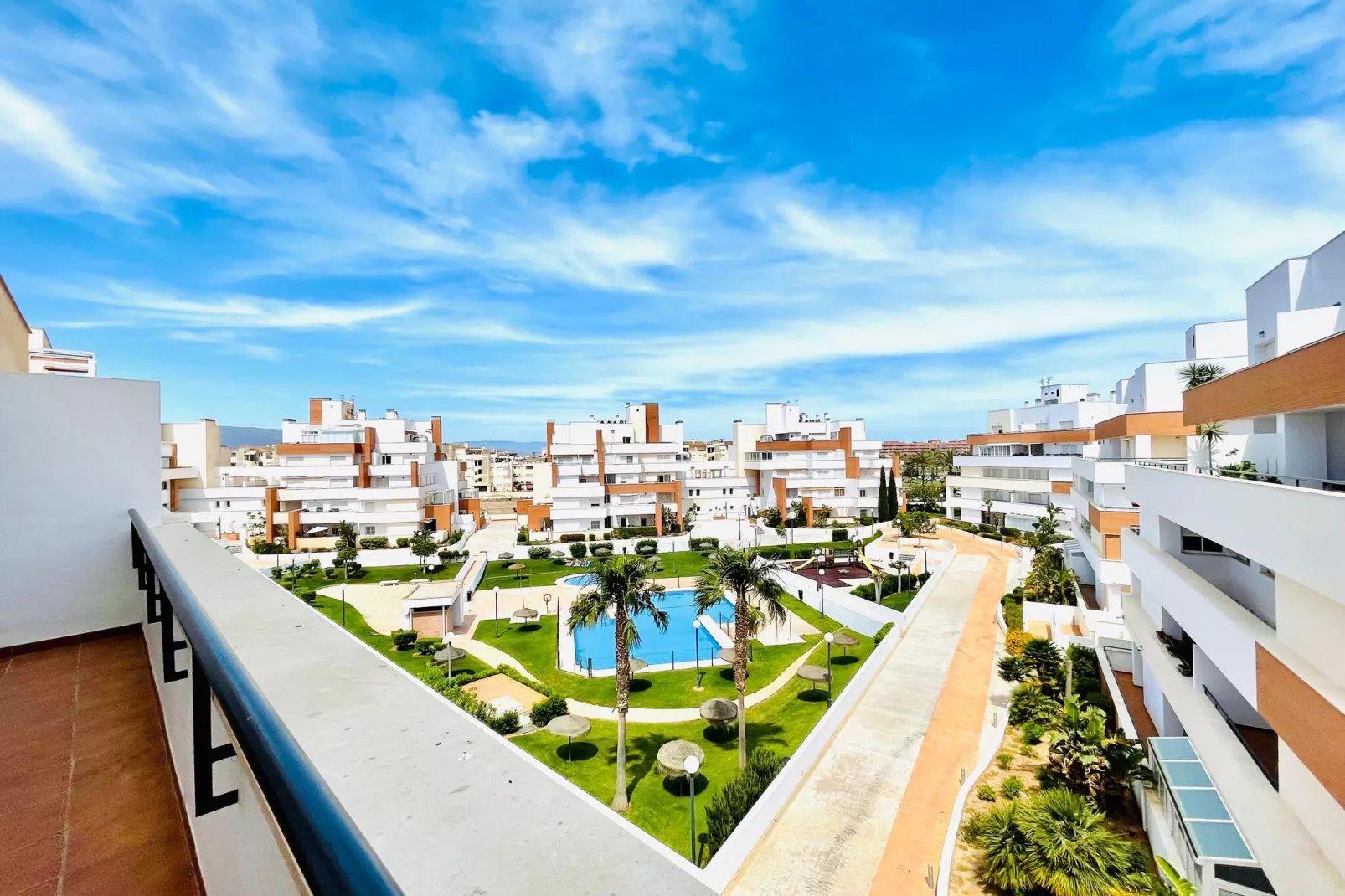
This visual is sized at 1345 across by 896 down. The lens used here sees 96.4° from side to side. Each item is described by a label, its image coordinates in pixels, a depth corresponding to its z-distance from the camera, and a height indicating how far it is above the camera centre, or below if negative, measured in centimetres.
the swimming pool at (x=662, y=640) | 2619 -876
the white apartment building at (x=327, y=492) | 4494 -224
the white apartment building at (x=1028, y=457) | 4203 -97
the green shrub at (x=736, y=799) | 1223 -746
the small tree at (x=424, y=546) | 3775 -553
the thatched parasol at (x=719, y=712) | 1755 -767
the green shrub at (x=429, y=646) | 2392 -757
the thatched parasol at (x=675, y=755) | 1468 -750
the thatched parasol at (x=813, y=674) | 2041 -768
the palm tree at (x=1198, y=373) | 2175 +255
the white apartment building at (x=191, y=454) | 4425 +89
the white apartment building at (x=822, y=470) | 5438 -183
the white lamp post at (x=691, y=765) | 1234 -646
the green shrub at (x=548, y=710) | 1822 -781
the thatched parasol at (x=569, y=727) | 1644 -748
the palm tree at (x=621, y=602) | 1538 -383
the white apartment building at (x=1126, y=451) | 2136 -35
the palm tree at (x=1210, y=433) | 1424 +16
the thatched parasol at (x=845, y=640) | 2345 -753
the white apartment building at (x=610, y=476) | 4781 -177
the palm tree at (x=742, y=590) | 1573 -376
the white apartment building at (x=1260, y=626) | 726 -296
